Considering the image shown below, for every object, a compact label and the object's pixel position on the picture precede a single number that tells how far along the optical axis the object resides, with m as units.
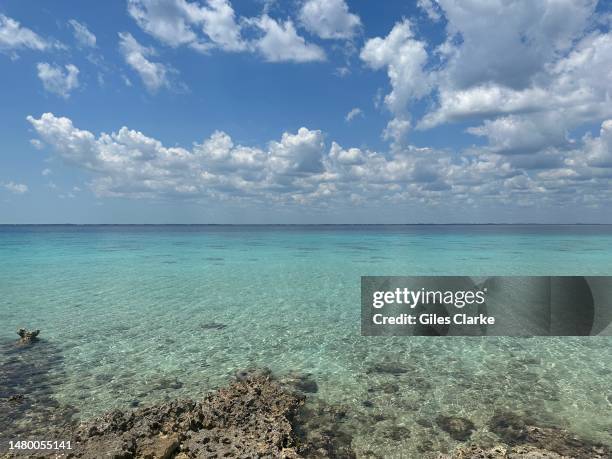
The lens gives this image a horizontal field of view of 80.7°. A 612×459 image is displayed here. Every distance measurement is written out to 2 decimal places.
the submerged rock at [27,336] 13.70
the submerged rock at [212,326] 15.88
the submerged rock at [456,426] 7.87
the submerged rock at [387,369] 11.09
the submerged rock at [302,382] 9.98
